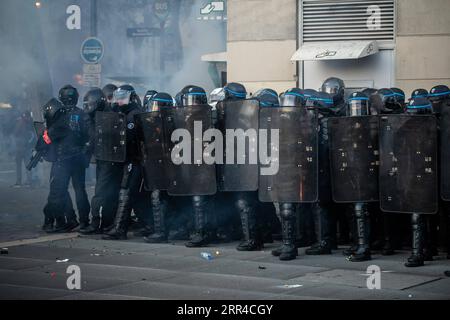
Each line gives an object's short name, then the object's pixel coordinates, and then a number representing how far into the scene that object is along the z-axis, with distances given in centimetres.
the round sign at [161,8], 2266
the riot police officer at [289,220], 973
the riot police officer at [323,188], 998
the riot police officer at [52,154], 1215
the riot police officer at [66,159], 1218
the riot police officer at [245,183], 1015
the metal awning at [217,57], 1787
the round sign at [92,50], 1706
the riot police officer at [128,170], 1127
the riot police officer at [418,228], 913
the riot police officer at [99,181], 1179
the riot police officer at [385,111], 989
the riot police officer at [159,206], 1109
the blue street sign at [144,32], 2222
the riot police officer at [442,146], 905
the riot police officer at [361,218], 958
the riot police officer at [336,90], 1072
